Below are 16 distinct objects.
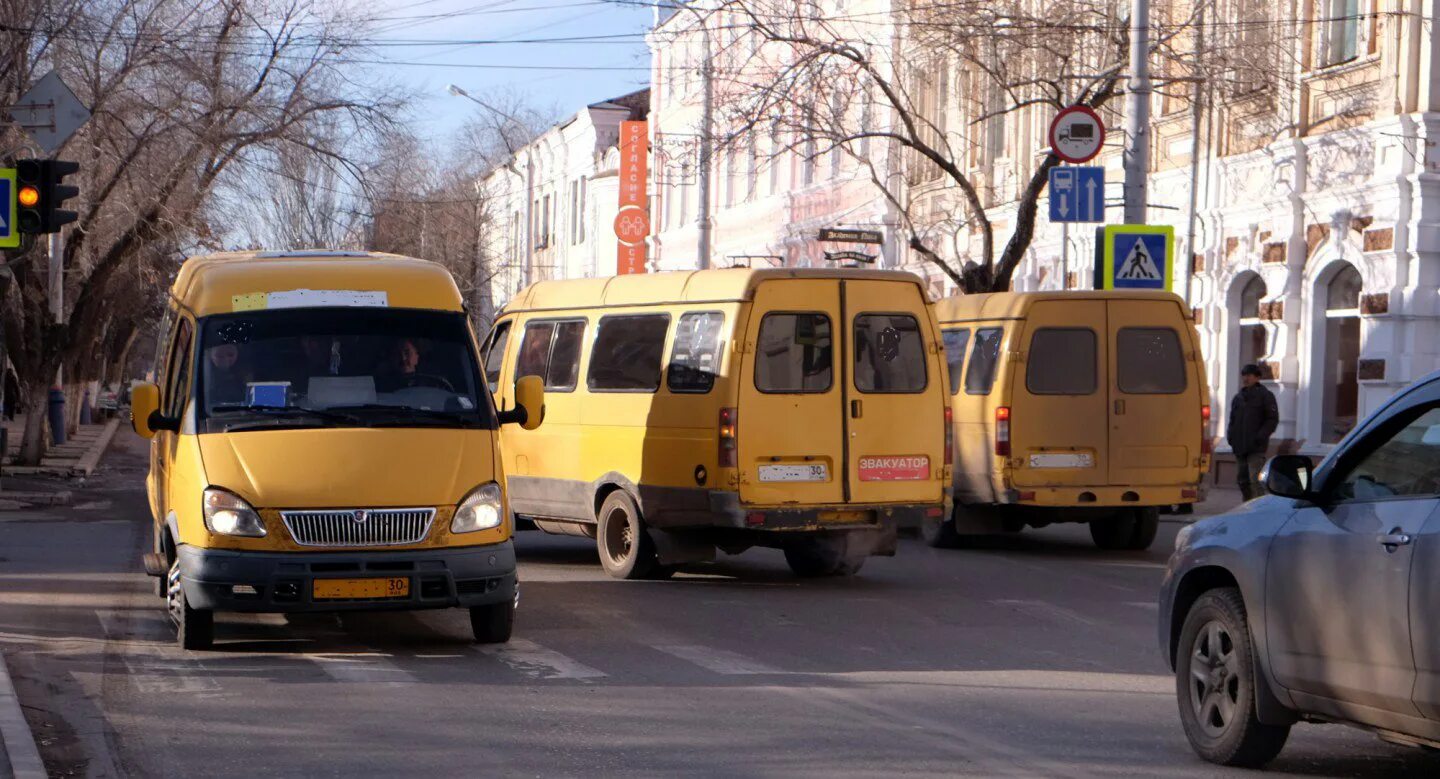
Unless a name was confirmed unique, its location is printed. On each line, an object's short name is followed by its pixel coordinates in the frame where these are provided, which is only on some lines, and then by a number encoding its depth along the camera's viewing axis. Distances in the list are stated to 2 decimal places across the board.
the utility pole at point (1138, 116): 21.47
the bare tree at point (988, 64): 25.56
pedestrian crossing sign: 20.56
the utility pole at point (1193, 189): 28.08
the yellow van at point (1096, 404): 18.20
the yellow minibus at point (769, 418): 14.85
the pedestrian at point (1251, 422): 22.28
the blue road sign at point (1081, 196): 22.58
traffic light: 19.22
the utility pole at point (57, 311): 38.50
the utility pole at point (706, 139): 26.20
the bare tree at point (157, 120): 26.89
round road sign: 22.11
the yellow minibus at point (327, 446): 10.77
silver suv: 6.80
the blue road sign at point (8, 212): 19.47
